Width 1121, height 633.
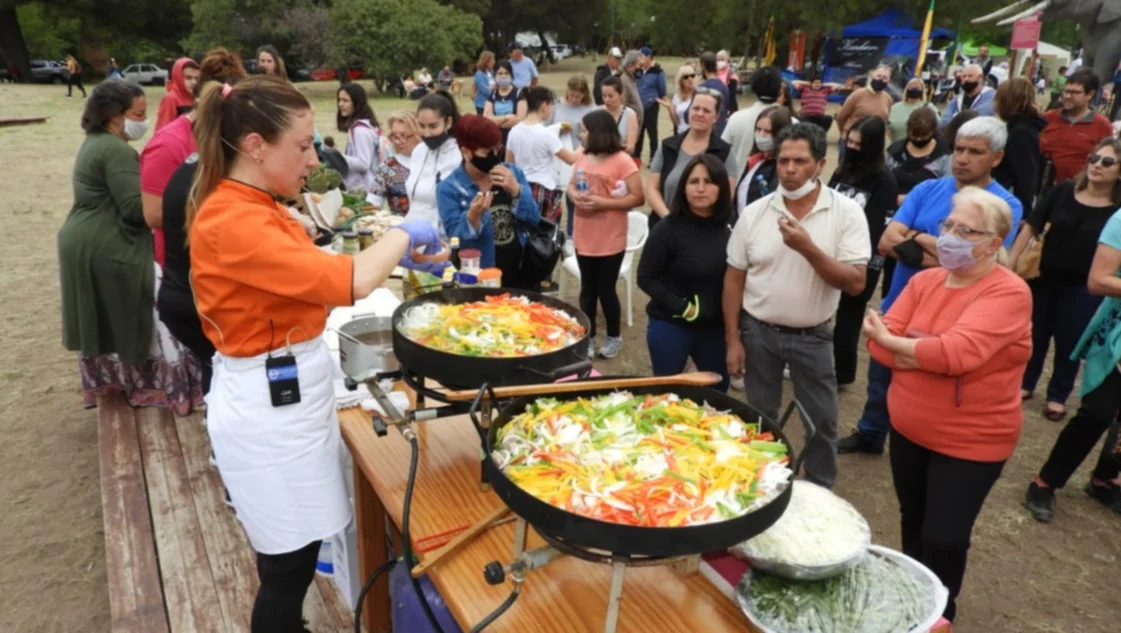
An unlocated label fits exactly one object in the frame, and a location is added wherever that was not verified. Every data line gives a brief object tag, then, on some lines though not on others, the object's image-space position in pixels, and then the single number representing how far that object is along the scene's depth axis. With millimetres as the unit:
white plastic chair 5922
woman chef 1856
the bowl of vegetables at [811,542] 1644
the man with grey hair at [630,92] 9148
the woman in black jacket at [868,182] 4203
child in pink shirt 4949
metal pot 2799
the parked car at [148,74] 31969
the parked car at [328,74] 28309
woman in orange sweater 2406
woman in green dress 3797
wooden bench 2857
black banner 26719
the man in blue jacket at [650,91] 11273
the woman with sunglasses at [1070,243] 3938
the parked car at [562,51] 50784
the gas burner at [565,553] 1539
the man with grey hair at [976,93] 7891
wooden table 1756
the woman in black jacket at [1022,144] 5039
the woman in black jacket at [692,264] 3400
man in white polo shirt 3105
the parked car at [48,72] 32125
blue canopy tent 26438
